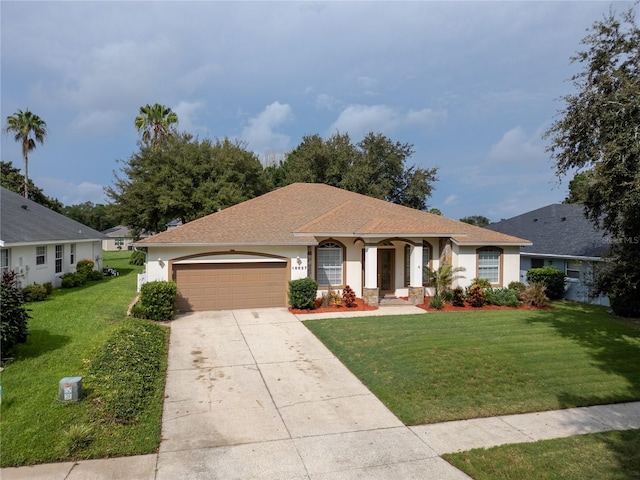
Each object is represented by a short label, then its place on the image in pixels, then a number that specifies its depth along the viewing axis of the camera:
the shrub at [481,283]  18.41
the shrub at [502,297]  17.70
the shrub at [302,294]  16.12
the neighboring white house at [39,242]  17.53
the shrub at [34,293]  16.75
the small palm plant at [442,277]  17.97
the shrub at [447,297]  17.33
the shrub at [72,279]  21.50
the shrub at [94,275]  24.29
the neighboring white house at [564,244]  19.80
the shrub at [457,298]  17.36
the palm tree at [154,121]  36.41
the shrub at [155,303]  14.19
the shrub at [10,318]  9.05
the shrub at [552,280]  20.48
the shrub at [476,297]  17.45
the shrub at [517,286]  18.75
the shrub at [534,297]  17.59
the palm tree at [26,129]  37.34
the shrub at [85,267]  23.27
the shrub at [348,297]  16.80
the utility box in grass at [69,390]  7.15
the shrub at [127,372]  7.04
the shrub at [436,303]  16.64
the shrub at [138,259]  37.24
